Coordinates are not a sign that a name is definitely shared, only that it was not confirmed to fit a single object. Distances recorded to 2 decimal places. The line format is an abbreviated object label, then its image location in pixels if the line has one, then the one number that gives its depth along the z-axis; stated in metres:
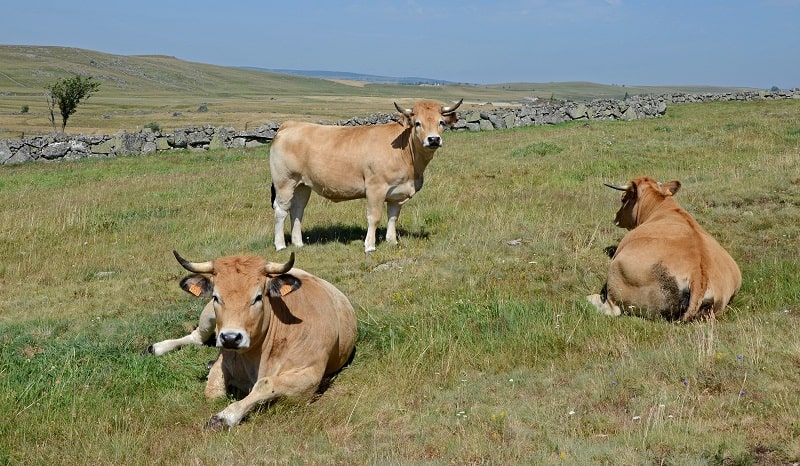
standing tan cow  12.41
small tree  51.56
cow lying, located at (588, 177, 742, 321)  8.05
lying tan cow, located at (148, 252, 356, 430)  6.30
